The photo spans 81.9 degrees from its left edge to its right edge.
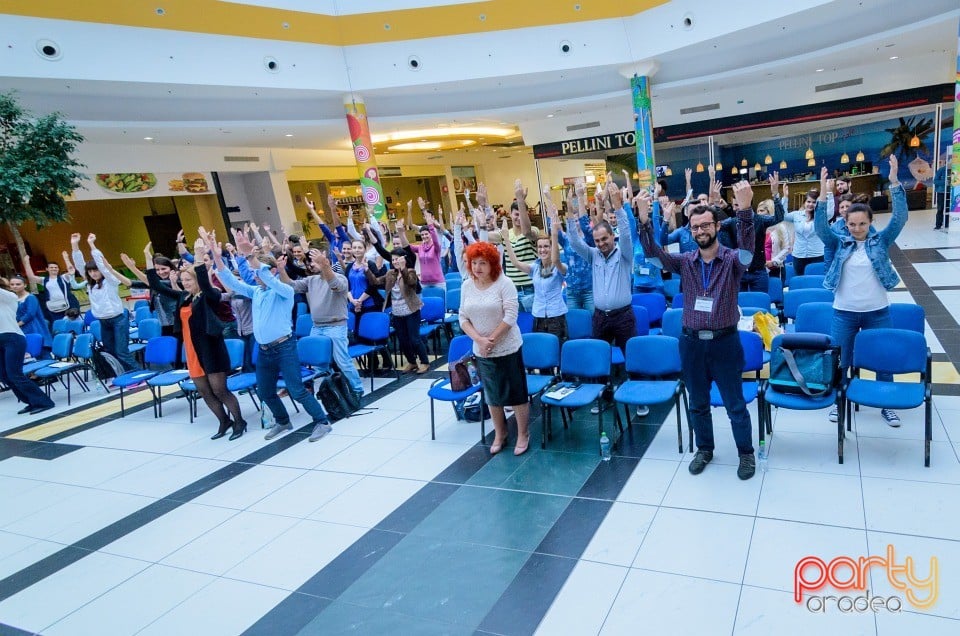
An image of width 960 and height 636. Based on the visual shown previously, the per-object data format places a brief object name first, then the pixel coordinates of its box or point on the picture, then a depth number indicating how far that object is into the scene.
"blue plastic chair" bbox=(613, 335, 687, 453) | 3.71
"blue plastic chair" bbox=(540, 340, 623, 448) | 3.90
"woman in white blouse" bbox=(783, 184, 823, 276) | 6.11
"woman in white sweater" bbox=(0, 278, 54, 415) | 6.74
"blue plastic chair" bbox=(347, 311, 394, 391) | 6.12
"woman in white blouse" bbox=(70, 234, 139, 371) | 7.37
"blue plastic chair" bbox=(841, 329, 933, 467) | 3.10
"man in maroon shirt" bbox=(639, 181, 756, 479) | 3.12
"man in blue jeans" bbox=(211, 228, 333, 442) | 4.78
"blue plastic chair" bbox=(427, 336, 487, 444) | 4.33
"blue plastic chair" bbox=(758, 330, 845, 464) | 3.27
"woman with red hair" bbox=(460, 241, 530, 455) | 3.81
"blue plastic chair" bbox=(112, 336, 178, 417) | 6.38
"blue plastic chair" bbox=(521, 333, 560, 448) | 4.35
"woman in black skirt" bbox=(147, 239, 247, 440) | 4.93
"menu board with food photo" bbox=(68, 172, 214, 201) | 14.34
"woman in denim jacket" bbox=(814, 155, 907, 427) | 3.56
